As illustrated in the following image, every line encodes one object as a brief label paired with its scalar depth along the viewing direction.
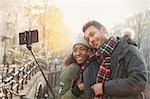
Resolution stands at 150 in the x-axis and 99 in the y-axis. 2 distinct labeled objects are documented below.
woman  2.32
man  2.02
